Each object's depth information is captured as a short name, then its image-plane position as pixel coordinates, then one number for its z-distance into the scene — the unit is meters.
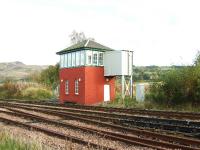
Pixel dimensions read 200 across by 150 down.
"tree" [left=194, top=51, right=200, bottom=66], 25.48
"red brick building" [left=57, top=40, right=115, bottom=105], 35.38
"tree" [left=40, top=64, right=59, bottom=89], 53.81
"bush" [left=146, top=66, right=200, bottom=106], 24.38
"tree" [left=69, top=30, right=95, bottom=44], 66.19
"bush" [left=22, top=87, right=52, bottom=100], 43.69
